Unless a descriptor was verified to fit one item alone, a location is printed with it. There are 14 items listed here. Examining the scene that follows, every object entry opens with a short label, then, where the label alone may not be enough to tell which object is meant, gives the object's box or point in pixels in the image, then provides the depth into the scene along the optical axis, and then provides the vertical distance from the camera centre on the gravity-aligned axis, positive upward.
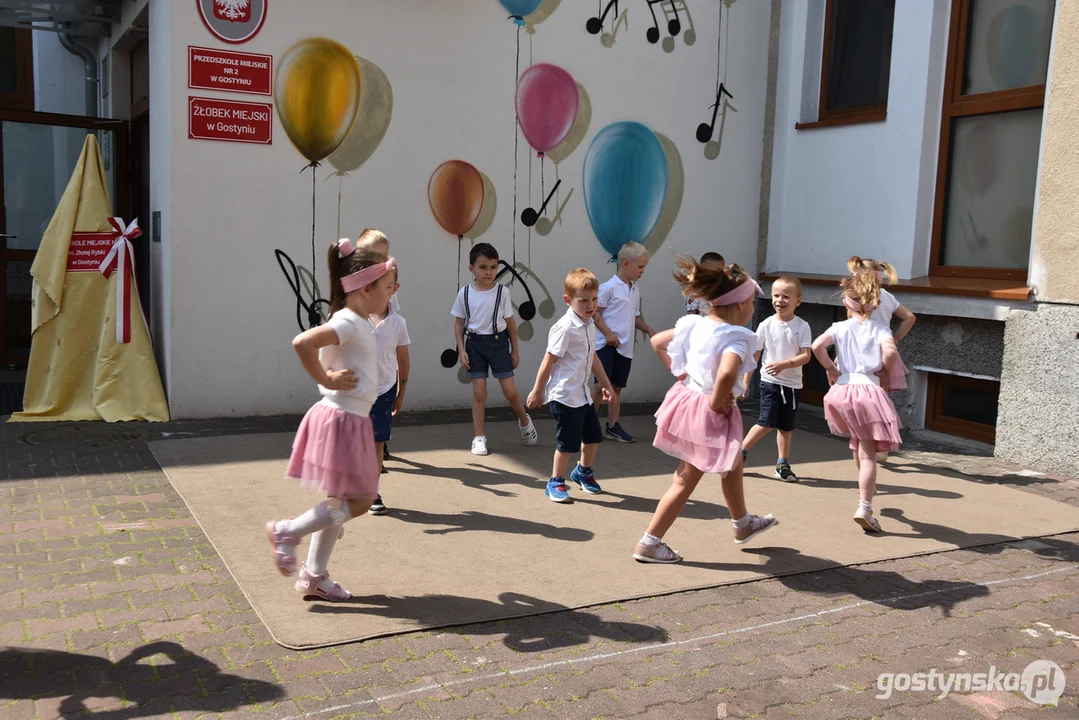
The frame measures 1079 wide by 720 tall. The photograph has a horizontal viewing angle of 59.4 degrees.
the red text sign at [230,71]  7.81 +1.39
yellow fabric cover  8.02 -0.99
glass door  10.30 +0.40
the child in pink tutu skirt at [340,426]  4.05 -0.79
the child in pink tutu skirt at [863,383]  5.54 -0.71
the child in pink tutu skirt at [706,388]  4.64 -0.64
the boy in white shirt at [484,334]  7.22 -0.65
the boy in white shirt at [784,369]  6.73 -0.74
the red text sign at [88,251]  8.22 -0.16
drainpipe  10.92 +1.97
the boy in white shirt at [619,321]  7.77 -0.55
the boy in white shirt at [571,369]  5.98 -0.75
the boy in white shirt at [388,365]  5.52 -0.72
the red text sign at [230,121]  7.86 +0.98
